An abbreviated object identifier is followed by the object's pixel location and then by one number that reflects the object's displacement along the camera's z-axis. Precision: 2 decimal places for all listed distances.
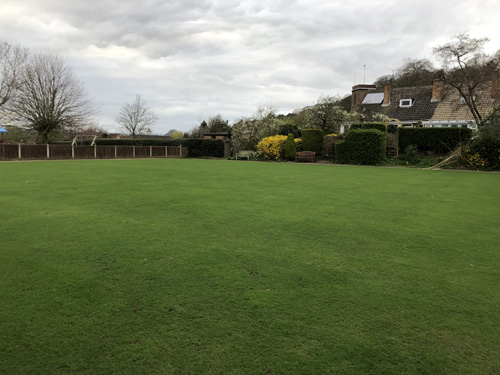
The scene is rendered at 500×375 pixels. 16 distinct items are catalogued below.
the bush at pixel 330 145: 23.81
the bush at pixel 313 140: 24.98
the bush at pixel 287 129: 29.33
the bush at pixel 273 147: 25.62
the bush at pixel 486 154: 17.62
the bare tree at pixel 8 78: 28.42
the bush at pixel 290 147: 24.91
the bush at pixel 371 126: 22.44
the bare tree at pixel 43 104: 29.92
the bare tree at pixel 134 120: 52.66
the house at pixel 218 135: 43.50
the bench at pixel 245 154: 27.74
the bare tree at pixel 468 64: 21.42
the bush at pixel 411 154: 21.01
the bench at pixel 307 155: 23.89
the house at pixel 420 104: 28.72
